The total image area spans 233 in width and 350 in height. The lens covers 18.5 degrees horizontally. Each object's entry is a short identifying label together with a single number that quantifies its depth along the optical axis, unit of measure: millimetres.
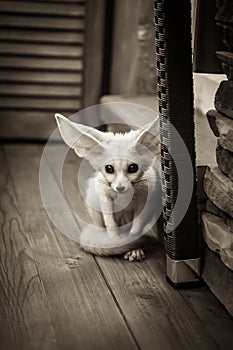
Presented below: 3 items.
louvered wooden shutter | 3336
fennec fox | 2131
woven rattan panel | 1828
